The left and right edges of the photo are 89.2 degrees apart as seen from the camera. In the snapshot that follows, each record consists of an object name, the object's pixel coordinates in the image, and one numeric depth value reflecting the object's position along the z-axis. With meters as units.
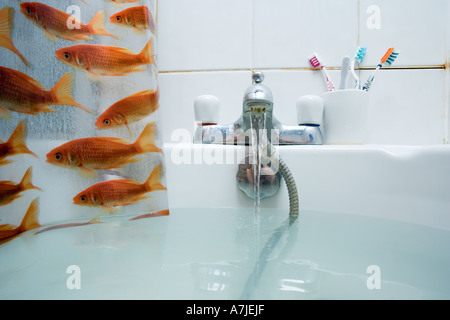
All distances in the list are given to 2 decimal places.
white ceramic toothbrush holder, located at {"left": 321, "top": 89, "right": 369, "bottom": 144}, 0.57
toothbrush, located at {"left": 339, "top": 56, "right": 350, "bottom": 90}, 0.58
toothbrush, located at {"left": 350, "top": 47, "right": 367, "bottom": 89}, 0.65
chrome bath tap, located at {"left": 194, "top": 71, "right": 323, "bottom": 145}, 0.52
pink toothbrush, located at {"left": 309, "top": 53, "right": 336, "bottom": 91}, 0.67
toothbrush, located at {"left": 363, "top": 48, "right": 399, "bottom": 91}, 0.63
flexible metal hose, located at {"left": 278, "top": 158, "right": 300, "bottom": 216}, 0.42
